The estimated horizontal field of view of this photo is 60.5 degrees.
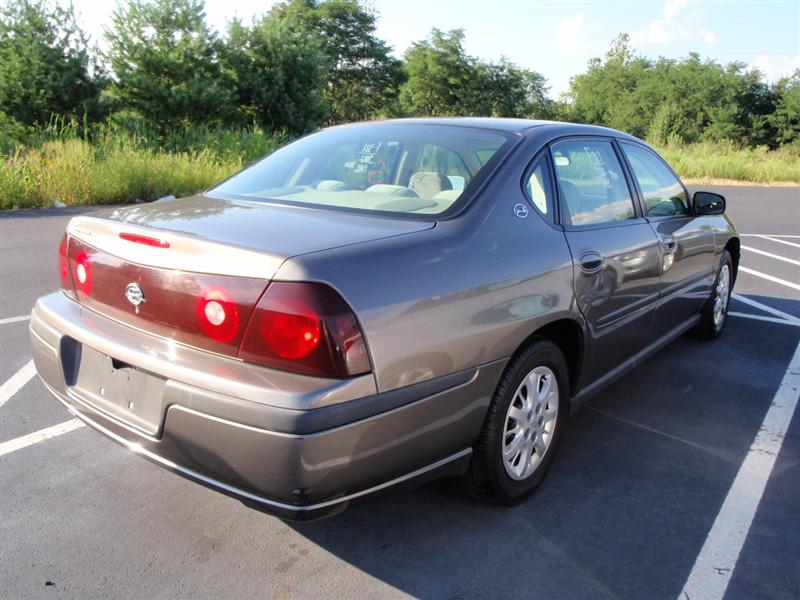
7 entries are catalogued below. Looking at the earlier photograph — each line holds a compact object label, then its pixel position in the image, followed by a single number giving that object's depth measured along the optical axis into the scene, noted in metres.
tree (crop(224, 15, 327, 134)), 22.94
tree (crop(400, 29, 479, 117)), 44.78
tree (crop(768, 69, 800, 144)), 40.59
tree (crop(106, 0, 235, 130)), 19.81
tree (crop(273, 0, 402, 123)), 42.50
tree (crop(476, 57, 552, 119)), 46.56
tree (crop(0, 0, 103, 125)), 17.12
